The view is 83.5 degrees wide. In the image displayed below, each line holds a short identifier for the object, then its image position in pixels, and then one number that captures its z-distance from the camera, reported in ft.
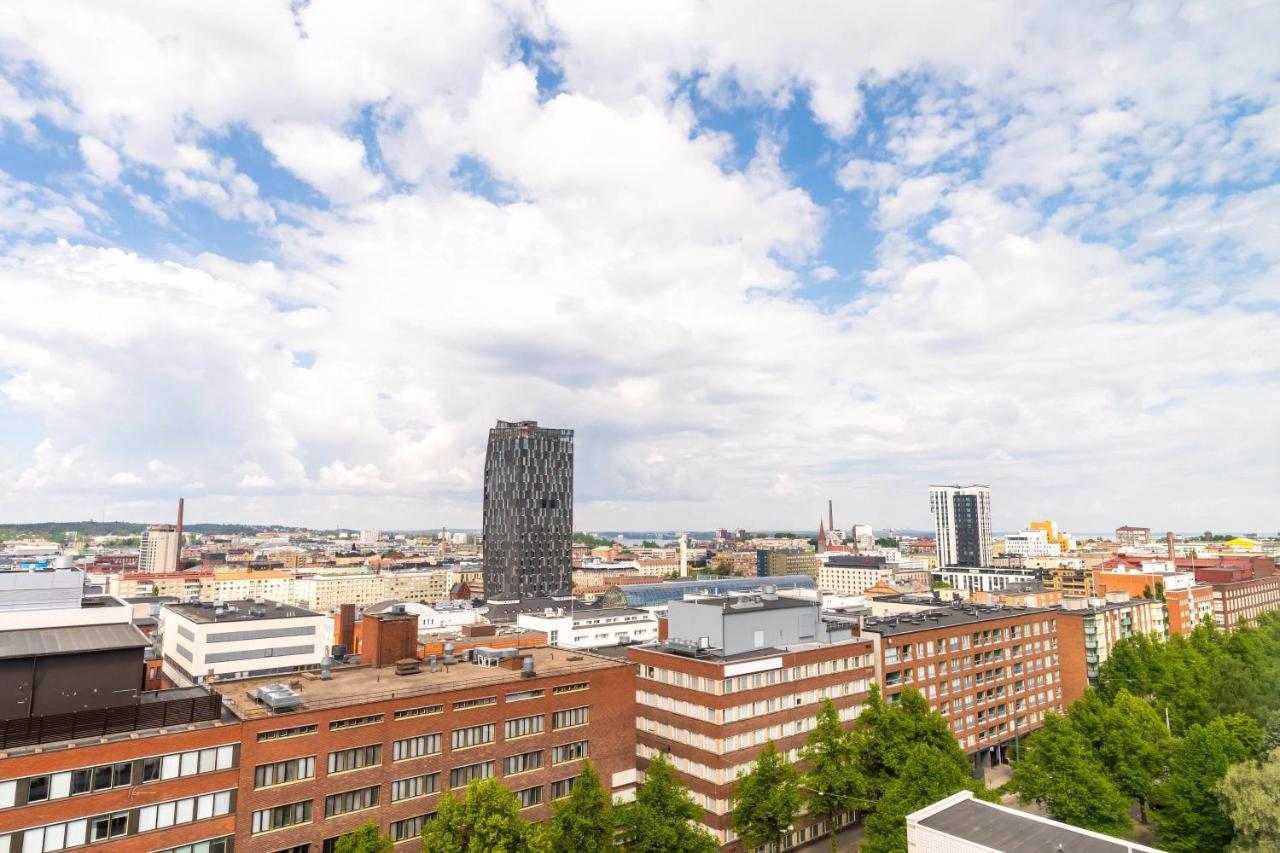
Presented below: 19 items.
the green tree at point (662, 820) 161.99
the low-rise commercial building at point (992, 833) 144.46
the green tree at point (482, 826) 134.51
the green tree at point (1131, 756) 219.41
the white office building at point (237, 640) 323.78
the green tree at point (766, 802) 187.73
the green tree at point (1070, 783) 193.98
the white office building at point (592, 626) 490.08
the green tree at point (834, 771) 196.95
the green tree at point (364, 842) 137.08
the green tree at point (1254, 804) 160.66
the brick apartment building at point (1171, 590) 519.19
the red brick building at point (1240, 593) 569.64
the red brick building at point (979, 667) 286.05
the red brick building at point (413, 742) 156.04
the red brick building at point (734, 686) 218.79
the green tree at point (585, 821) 154.51
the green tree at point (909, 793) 171.22
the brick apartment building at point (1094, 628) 370.94
